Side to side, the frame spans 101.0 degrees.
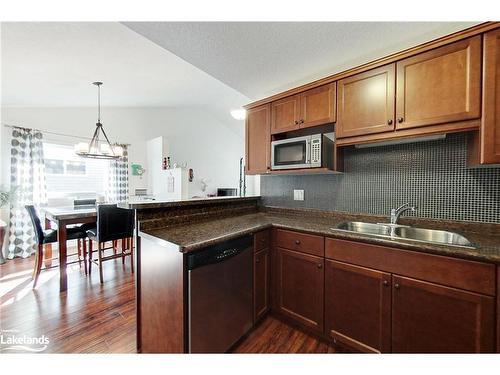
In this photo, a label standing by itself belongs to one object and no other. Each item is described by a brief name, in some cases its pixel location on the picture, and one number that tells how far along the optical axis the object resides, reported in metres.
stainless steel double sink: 1.45
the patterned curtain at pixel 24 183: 3.29
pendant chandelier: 3.00
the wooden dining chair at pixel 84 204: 2.95
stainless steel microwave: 1.80
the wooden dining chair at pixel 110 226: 2.52
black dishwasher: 1.14
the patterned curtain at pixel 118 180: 4.41
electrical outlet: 2.30
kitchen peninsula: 1.07
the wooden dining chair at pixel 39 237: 2.42
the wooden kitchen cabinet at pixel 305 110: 1.80
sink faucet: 1.63
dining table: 2.32
